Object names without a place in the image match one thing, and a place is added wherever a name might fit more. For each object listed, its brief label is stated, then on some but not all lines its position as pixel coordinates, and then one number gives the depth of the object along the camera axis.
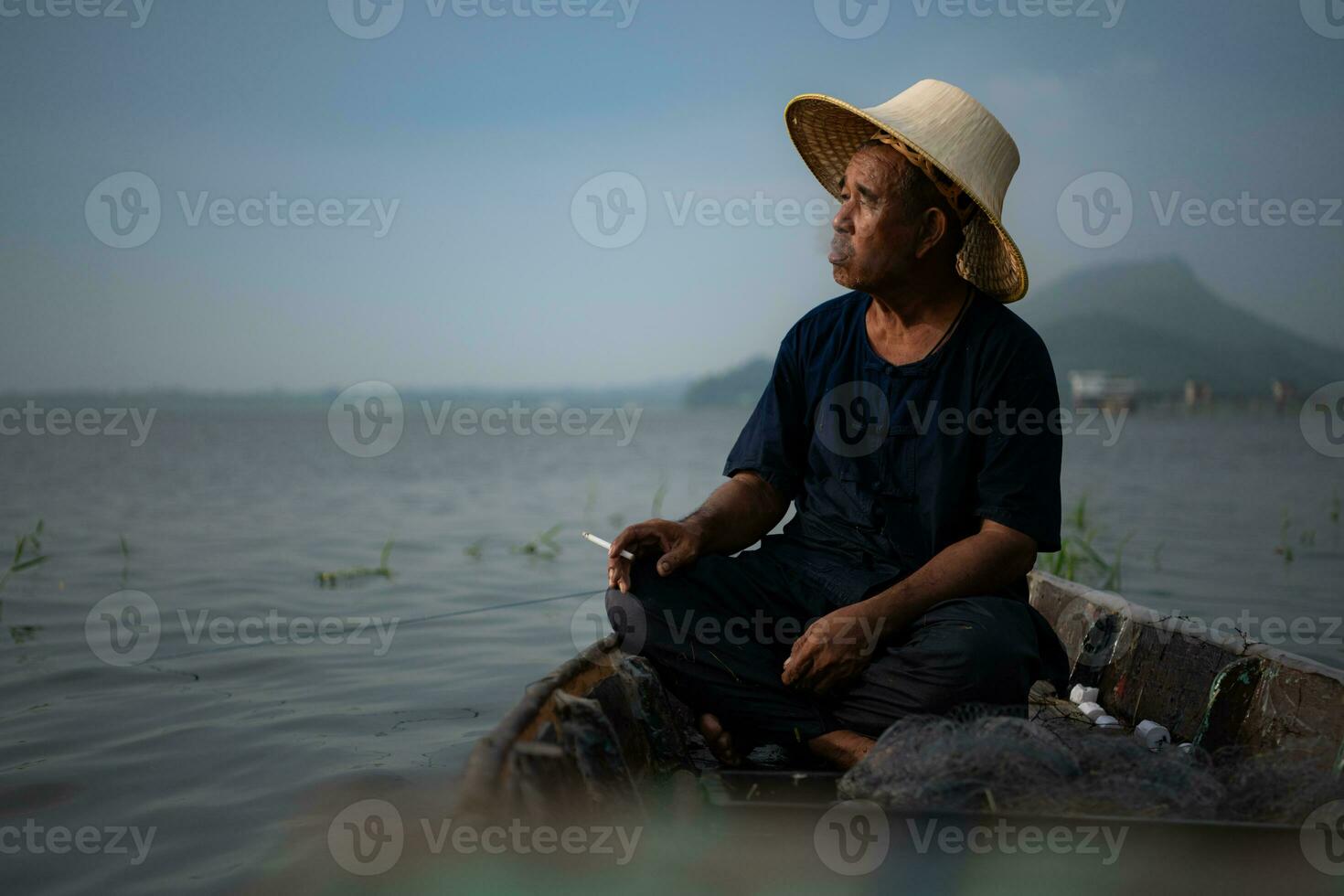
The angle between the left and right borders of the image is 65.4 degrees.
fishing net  1.88
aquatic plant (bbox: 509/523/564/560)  6.71
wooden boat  1.60
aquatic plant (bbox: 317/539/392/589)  5.69
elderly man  2.26
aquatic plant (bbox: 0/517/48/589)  4.54
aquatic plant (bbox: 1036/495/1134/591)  5.29
